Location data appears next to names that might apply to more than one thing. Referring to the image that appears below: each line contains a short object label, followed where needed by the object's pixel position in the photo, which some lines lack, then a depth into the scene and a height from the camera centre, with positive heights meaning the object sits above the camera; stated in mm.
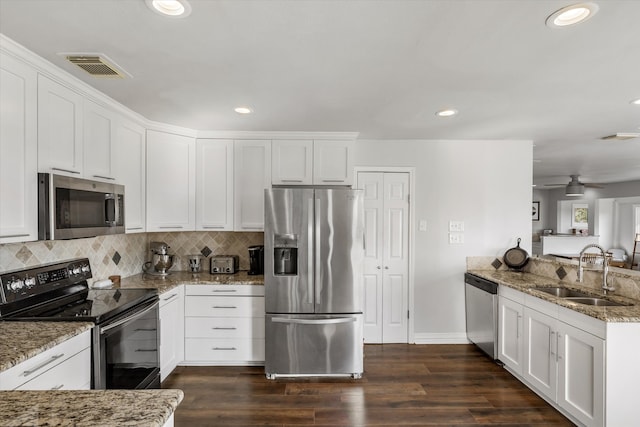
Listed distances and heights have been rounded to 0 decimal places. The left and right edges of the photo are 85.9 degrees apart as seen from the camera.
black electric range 1968 -639
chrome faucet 2668 -501
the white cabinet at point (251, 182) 3650 +301
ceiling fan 7336 +535
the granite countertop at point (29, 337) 1434 -616
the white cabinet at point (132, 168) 2858 +363
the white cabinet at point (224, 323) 3326 -1095
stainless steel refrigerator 3156 -636
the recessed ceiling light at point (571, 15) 1454 +869
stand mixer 3602 -557
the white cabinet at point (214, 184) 3640 +277
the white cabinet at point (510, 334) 3020 -1128
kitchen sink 2543 -686
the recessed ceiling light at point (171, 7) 1438 +868
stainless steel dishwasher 3414 -1071
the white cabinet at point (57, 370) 1432 -751
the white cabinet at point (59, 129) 1989 +499
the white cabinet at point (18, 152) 1732 +302
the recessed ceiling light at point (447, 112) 2898 +853
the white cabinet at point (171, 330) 2955 -1088
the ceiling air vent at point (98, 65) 1944 +859
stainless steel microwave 1939 +11
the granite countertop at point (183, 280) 3078 -683
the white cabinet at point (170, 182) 3305 +279
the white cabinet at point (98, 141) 2416 +508
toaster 3734 -597
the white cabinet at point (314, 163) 3627 +506
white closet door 4043 -624
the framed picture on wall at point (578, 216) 9500 -108
